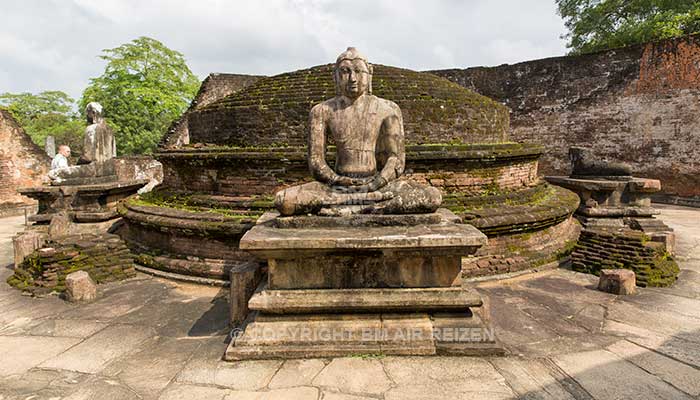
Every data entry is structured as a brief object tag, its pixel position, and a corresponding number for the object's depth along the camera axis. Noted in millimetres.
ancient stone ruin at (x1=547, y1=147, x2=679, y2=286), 5051
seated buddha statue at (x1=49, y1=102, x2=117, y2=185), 7586
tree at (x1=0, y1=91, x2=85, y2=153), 28641
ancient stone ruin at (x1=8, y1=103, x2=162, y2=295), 4891
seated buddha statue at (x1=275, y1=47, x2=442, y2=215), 3467
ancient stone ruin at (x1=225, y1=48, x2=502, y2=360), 3014
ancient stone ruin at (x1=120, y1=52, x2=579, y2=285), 5383
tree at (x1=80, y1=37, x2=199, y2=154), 22125
